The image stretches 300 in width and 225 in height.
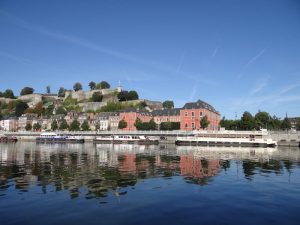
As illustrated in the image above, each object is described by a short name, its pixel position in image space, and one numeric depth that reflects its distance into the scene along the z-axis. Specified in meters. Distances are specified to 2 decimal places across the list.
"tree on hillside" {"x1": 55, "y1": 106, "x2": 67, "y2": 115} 121.97
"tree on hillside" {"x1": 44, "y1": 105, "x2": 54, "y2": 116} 130.97
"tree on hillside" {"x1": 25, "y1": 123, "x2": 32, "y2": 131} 114.45
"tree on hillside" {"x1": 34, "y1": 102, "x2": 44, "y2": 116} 130.54
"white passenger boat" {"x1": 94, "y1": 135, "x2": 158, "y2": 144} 65.68
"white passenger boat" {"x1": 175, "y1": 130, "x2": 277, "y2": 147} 57.73
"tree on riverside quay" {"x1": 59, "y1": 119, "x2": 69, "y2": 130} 99.55
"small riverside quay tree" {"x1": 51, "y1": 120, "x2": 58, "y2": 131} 103.28
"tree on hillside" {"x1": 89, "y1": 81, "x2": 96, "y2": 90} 140.29
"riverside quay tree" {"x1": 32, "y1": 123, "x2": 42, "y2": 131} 109.96
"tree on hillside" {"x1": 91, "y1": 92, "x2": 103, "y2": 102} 122.56
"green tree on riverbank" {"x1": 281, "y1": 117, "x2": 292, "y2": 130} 84.51
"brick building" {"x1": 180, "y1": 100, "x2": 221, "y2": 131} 78.36
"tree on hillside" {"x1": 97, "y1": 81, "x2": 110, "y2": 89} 136.30
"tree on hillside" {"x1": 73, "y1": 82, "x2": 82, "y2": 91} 142.65
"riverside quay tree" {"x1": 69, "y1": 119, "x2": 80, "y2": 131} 95.71
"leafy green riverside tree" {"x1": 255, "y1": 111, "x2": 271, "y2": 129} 80.93
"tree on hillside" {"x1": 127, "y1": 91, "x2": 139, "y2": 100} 116.10
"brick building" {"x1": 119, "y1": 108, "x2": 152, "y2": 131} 91.05
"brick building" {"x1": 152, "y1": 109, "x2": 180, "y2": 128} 89.56
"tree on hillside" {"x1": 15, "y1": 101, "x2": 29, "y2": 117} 131.34
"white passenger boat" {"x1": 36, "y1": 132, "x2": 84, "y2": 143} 73.09
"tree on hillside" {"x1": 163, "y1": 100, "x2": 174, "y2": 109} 121.77
